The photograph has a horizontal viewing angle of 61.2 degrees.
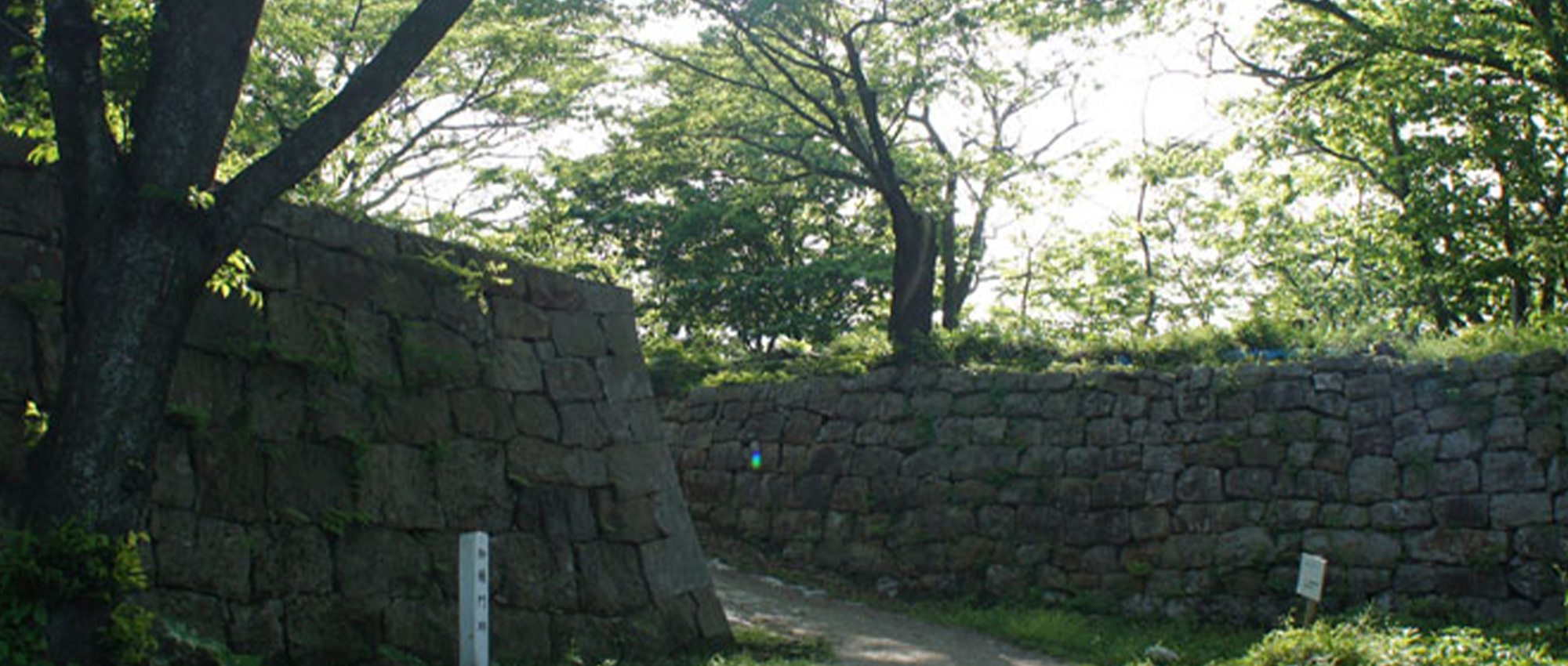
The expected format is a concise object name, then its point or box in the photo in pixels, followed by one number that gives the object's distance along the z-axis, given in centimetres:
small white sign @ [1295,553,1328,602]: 858
